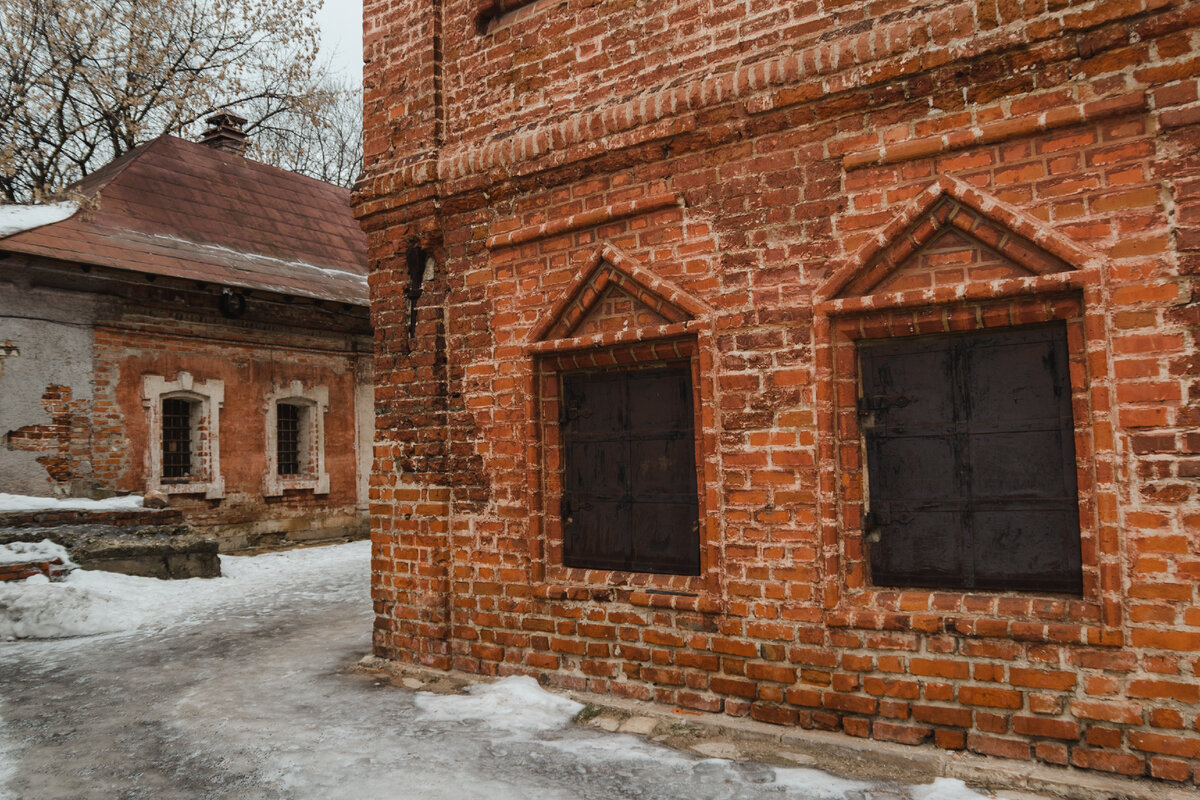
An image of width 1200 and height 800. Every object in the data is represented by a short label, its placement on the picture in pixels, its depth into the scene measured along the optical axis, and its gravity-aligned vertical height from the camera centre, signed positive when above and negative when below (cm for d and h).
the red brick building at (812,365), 306 +35
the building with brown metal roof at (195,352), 1008 +150
